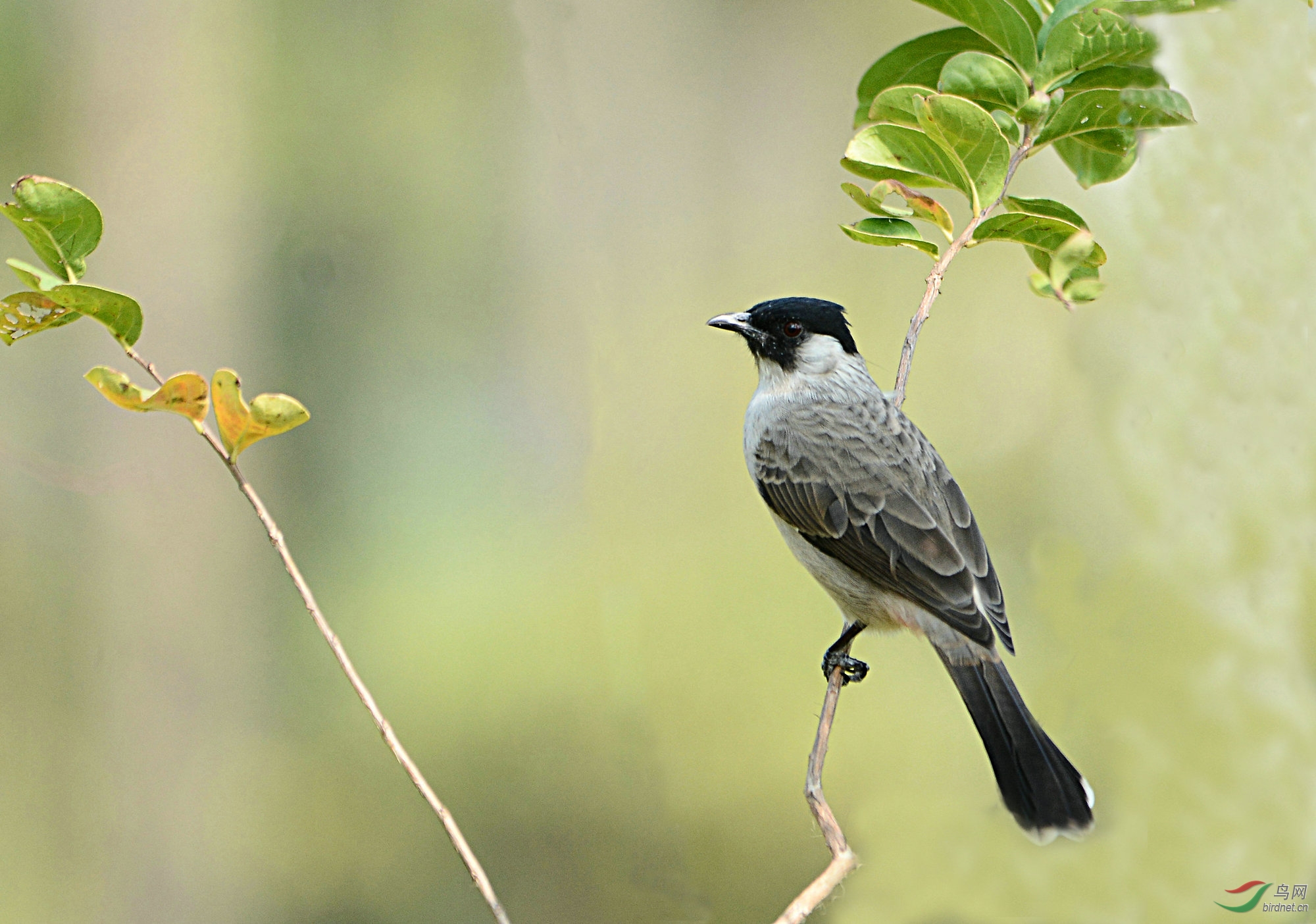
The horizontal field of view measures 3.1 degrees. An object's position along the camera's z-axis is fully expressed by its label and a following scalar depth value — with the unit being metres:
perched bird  7.30
